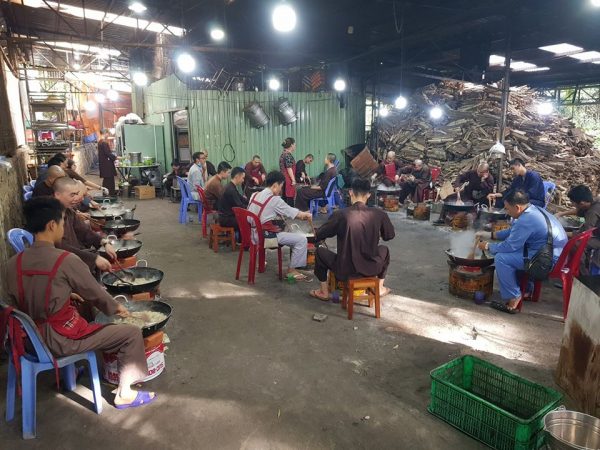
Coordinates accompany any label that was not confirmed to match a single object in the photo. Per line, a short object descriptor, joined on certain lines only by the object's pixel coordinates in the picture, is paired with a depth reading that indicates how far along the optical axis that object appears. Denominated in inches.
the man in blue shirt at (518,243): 189.6
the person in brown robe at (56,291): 110.6
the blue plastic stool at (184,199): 385.1
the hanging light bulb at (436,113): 510.0
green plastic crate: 105.6
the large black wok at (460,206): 341.7
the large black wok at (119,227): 216.2
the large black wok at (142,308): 138.5
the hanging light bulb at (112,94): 806.5
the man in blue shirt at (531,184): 299.9
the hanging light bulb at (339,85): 511.6
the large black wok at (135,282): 151.3
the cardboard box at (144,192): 538.7
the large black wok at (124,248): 183.9
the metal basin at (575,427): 98.8
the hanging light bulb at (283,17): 259.8
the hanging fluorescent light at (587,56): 506.6
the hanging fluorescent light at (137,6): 401.8
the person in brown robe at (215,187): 319.9
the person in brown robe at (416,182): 460.8
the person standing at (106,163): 511.2
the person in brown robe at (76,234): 158.2
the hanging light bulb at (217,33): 416.2
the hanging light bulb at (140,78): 578.4
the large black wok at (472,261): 204.4
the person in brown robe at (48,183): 214.7
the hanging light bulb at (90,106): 980.7
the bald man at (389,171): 470.8
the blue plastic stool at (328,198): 403.9
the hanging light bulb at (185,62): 438.3
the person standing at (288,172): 411.8
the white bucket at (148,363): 137.5
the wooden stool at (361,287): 187.8
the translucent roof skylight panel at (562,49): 466.9
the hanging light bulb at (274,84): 531.8
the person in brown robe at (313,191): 403.5
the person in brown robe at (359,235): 186.7
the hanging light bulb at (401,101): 458.4
